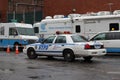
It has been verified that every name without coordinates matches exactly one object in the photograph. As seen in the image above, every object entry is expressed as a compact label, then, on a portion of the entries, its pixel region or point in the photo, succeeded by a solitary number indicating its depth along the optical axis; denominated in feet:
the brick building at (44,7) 148.97
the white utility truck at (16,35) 102.74
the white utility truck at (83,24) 87.71
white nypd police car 60.90
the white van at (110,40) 75.82
